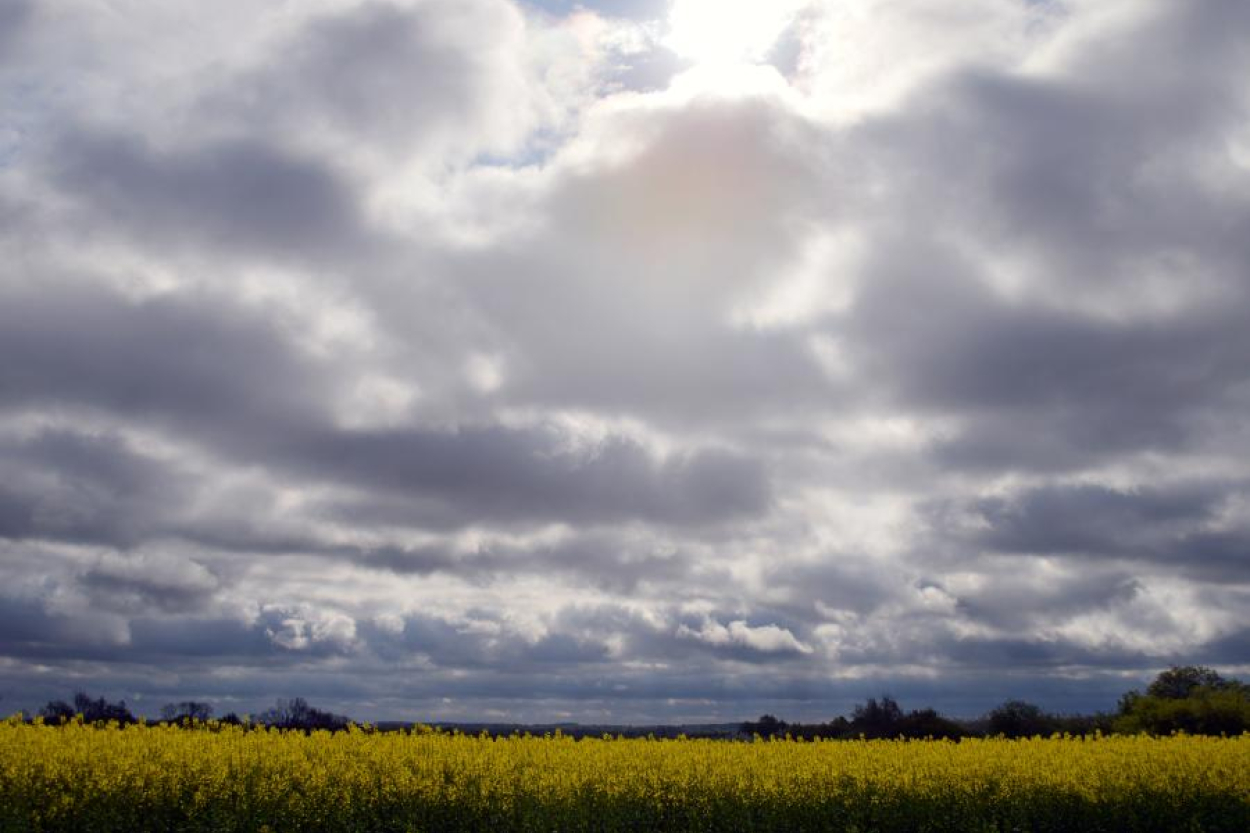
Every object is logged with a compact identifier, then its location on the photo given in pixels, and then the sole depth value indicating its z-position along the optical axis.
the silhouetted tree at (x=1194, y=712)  41.66
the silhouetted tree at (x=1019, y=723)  53.33
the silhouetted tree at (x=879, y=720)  45.18
